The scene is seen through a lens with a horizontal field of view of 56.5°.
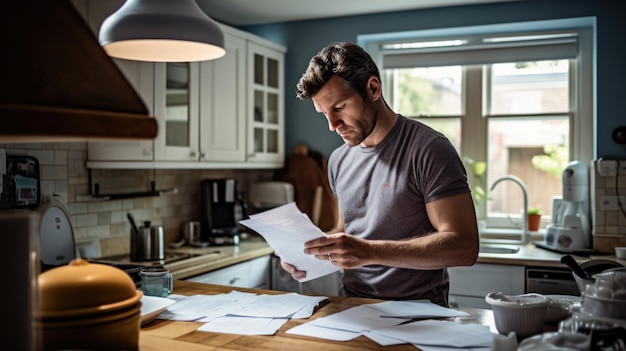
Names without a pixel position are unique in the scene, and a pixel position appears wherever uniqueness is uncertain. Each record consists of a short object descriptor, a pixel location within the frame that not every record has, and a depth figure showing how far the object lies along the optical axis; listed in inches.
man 69.8
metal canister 152.1
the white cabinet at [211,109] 122.0
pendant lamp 67.4
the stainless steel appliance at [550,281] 130.1
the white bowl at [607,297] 51.9
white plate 63.1
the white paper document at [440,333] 55.1
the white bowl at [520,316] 56.1
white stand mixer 143.5
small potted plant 158.2
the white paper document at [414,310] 65.0
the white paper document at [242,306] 66.9
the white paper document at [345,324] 59.1
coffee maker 153.1
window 156.3
